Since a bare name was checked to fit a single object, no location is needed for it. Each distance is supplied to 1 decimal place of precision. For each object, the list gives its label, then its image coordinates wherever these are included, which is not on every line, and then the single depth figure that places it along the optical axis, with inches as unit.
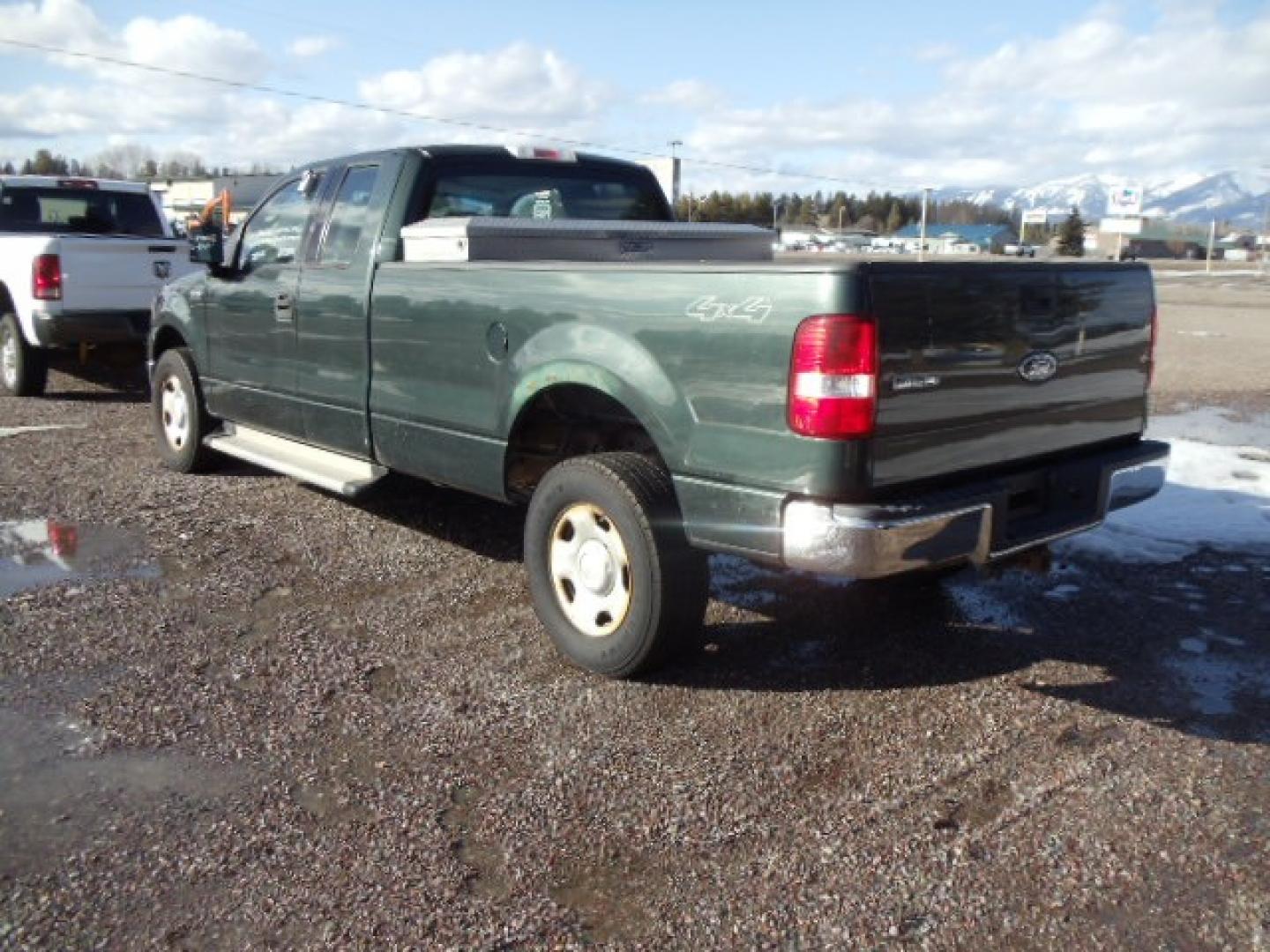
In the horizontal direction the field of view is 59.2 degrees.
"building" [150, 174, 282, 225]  2569.1
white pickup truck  376.2
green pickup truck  134.1
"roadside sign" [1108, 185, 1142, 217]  5821.9
